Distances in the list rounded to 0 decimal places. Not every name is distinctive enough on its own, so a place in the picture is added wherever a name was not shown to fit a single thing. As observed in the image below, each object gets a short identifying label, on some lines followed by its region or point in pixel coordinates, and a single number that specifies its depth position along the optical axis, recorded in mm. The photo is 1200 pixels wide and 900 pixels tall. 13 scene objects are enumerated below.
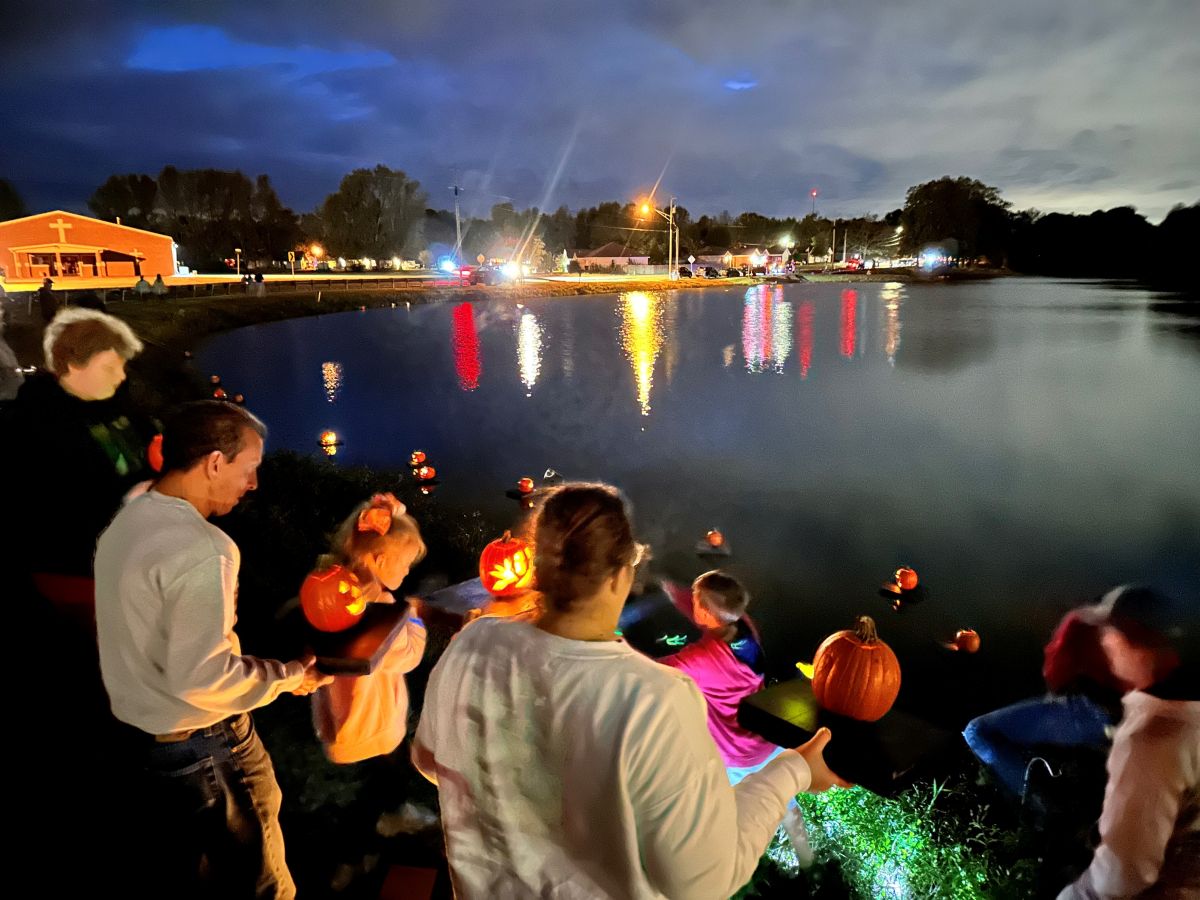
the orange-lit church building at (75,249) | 38719
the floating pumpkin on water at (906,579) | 9781
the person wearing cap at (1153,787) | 2281
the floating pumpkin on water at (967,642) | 8562
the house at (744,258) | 125938
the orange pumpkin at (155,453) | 4602
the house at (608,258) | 116062
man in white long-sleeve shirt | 2473
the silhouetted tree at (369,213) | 90562
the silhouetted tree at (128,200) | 63469
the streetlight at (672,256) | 95525
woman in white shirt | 1481
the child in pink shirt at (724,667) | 4211
